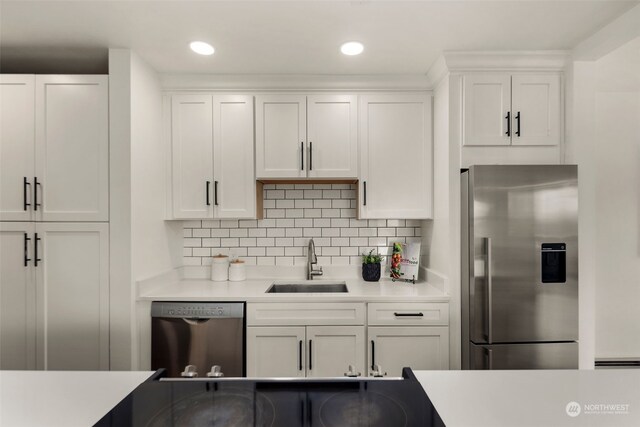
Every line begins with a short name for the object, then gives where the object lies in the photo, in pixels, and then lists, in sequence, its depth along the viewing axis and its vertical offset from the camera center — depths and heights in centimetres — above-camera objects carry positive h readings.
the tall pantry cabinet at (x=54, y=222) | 232 -6
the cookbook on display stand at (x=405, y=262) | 291 -40
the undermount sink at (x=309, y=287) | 297 -61
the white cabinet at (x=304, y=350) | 240 -91
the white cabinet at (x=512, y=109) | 246 +70
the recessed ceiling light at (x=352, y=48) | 228 +104
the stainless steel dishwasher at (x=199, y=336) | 238 -81
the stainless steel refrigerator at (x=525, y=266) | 221 -33
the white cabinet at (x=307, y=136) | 280 +58
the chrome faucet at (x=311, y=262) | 302 -41
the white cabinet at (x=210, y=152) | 280 +46
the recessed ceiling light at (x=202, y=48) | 230 +105
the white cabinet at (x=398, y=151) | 280 +47
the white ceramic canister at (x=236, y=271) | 296 -48
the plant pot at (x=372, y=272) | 297 -49
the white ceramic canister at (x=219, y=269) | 295 -46
